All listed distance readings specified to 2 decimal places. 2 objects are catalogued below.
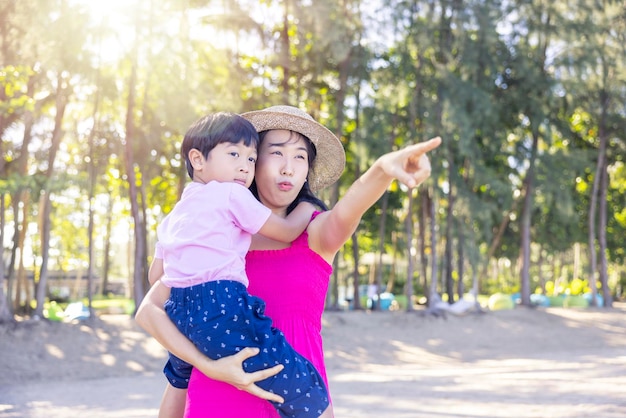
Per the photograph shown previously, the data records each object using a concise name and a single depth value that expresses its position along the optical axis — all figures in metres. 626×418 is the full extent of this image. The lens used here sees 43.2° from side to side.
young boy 2.13
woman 2.11
